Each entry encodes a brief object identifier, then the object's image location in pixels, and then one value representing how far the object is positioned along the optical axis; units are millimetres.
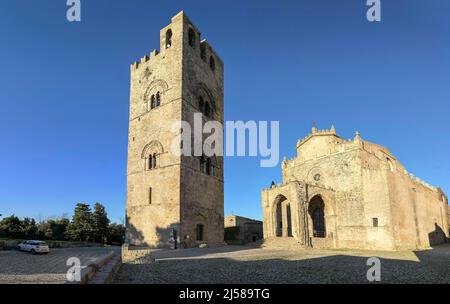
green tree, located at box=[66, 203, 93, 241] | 36031
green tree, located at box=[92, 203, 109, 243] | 37188
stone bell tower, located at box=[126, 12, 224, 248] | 23125
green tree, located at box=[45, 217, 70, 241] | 35156
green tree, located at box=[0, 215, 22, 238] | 31781
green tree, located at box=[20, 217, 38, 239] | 32406
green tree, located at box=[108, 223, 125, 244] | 39875
